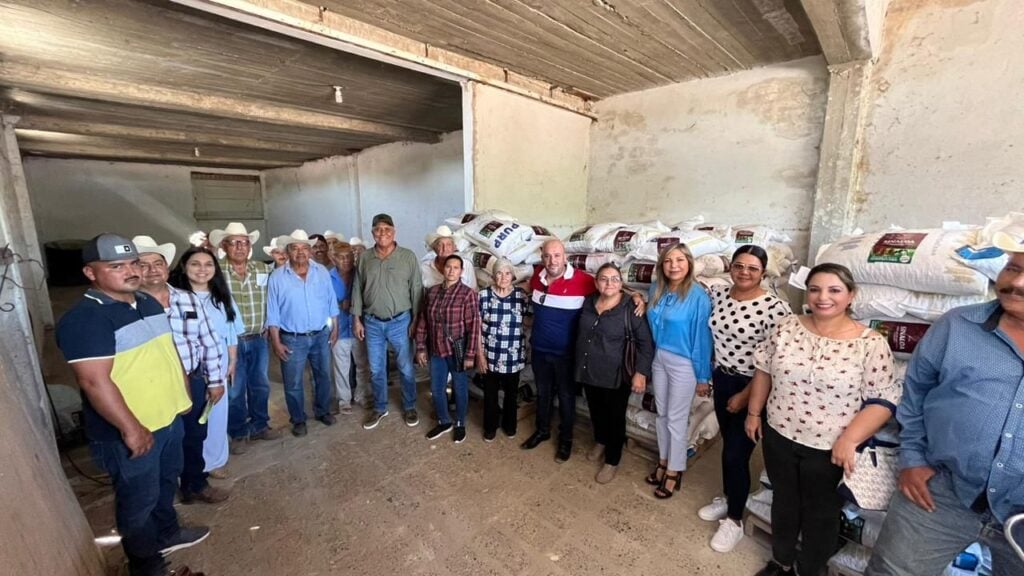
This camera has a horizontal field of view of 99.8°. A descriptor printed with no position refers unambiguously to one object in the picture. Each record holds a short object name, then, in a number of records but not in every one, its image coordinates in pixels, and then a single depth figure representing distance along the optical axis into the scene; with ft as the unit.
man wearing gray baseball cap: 5.13
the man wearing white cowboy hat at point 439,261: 10.84
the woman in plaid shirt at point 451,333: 9.88
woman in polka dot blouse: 6.67
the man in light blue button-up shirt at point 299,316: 10.03
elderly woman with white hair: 9.84
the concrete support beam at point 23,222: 15.39
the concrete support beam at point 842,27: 8.20
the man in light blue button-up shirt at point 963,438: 4.00
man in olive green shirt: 10.63
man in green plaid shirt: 9.39
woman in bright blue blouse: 7.56
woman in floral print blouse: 5.25
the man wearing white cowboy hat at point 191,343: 6.84
